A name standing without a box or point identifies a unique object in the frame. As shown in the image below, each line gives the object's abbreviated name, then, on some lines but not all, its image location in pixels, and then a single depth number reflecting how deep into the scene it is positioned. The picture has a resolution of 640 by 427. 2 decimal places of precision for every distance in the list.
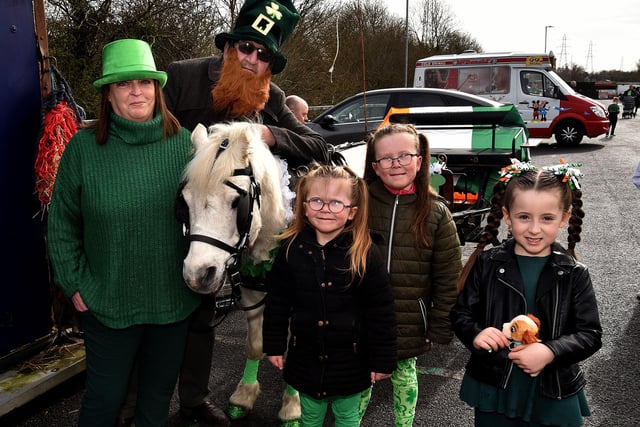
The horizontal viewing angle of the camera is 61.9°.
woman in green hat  2.09
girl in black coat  2.19
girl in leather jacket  1.87
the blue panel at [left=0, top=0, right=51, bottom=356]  3.04
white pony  2.11
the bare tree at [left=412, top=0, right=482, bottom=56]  48.59
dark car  10.16
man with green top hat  2.79
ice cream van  15.43
